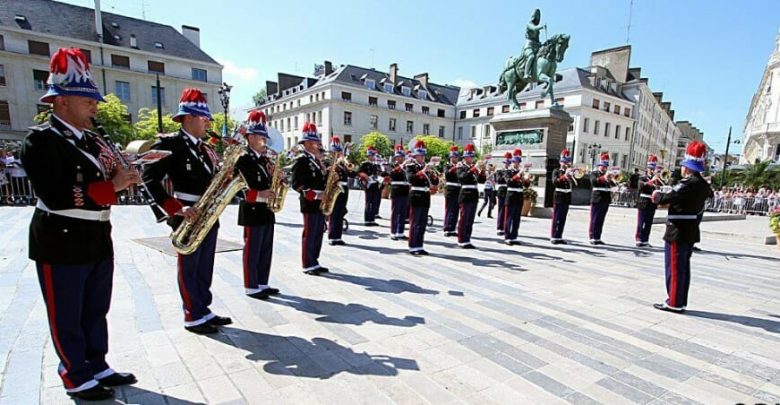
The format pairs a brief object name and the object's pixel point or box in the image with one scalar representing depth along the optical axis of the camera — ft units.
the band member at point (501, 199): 35.24
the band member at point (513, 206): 30.42
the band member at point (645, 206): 31.07
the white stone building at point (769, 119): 165.58
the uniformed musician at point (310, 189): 19.40
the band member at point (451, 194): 29.78
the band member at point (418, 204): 25.94
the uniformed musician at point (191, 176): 12.17
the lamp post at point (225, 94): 53.27
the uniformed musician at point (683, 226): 16.34
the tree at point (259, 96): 232.53
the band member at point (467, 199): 27.76
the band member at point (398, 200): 29.12
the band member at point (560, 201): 31.63
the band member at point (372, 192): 37.37
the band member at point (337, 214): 27.31
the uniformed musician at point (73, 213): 8.34
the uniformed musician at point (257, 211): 14.96
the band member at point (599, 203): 32.40
